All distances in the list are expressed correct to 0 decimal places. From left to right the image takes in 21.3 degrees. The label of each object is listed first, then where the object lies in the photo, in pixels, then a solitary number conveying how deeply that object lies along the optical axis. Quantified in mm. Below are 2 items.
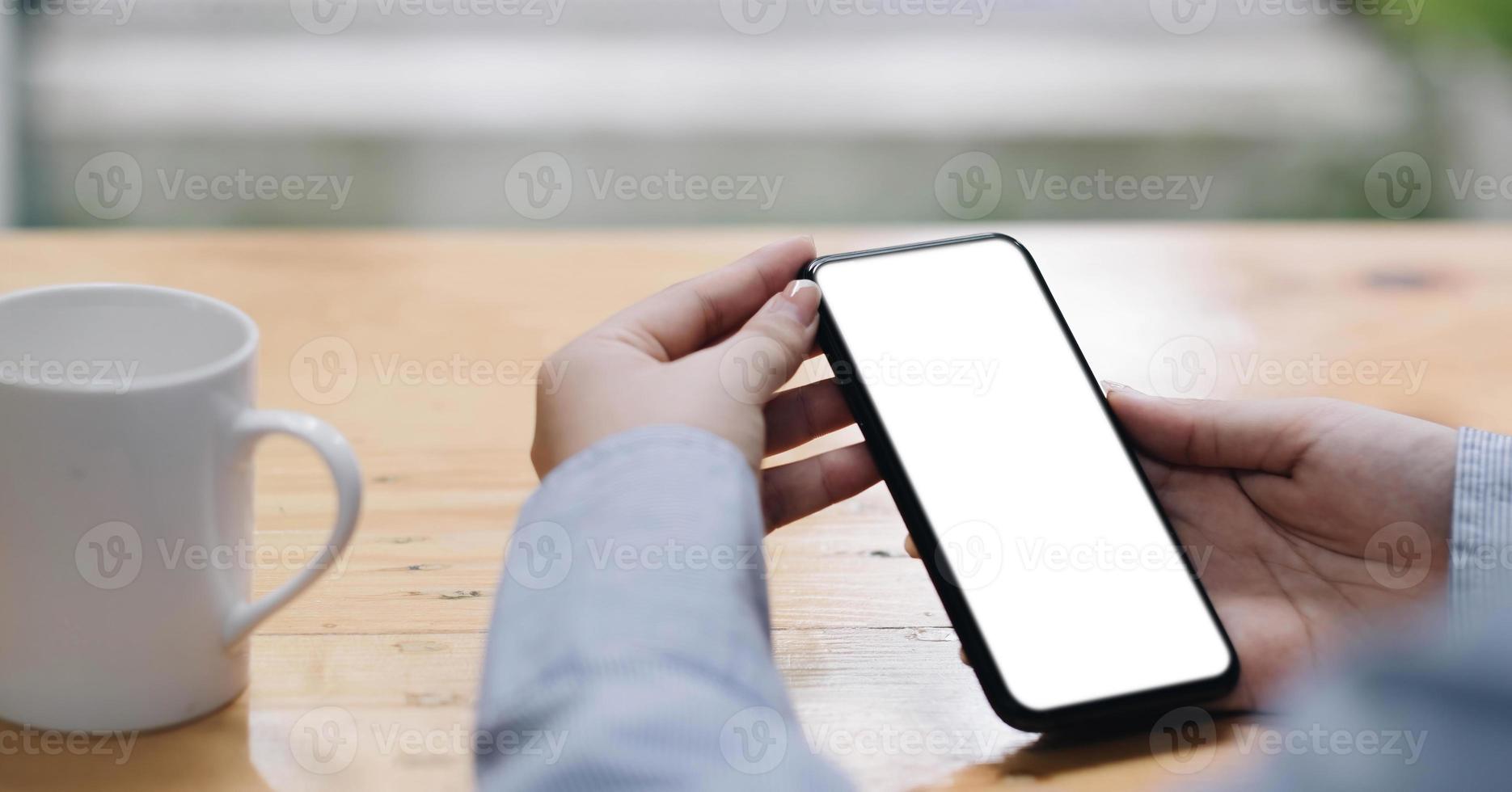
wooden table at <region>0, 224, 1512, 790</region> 946
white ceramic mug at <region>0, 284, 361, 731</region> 904
